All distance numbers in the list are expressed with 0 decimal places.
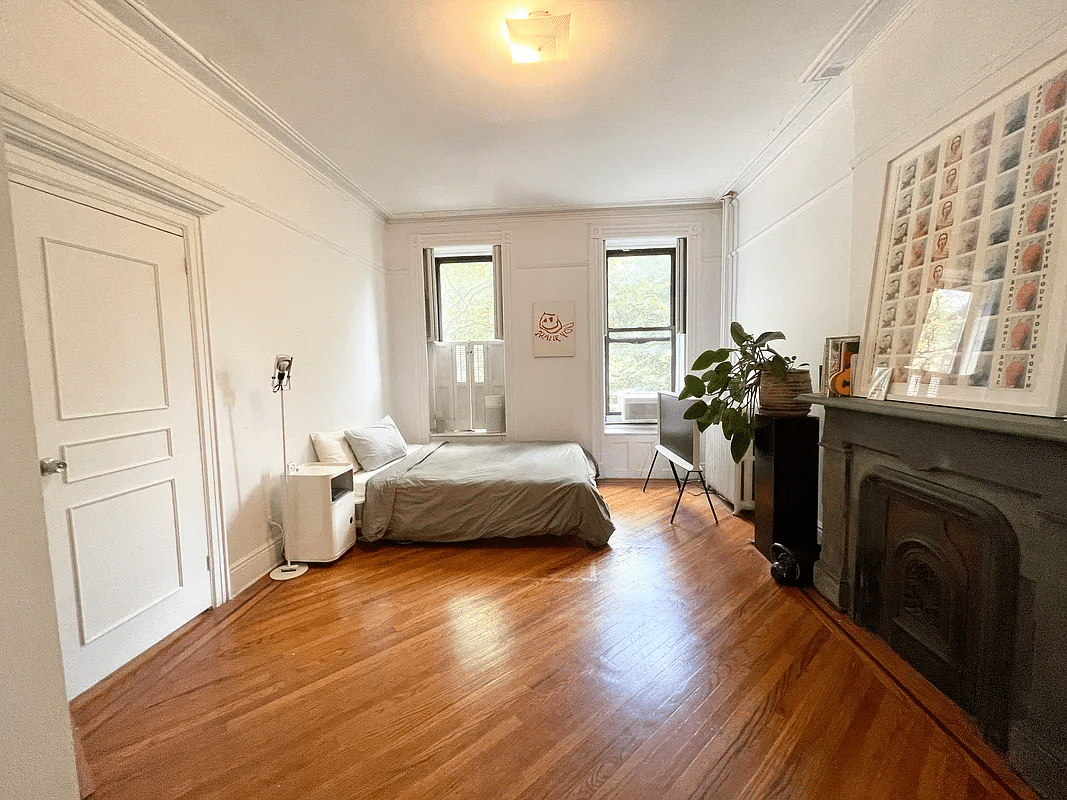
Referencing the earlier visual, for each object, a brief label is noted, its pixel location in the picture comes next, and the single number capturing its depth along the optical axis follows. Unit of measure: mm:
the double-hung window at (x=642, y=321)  4715
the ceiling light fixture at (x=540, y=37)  1970
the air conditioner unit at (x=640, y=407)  4699
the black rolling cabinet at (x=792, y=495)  2496
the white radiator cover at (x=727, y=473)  3623
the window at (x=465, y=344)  4801
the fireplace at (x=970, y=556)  1280
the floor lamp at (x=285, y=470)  2701
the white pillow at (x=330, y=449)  3279
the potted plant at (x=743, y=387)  2539
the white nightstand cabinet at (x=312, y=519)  2801
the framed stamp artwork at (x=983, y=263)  1347
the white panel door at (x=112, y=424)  1644
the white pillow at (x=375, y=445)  3547
